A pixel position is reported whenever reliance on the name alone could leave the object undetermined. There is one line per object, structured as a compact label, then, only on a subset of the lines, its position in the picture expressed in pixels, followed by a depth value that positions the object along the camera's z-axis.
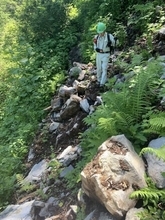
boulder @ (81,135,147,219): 2.60
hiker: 5.17
